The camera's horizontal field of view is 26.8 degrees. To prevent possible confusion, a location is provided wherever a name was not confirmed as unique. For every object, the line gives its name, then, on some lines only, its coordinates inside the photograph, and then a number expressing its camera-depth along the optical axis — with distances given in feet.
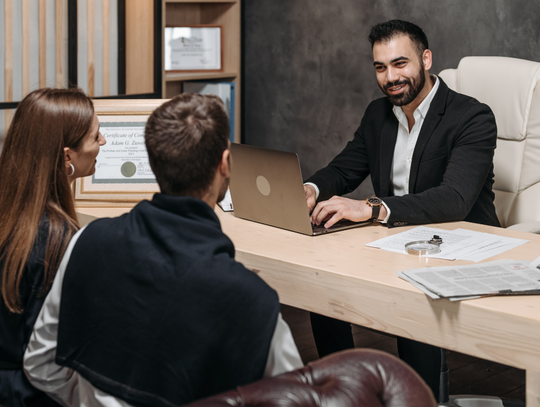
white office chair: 11.38
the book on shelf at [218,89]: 15.30
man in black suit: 10.20
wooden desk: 8.48
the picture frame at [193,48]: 14.91
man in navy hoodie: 6.69
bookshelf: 15.58
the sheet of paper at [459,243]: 9.38
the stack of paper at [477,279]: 8.65
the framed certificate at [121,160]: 10.88
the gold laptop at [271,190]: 9.74
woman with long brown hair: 8.32
